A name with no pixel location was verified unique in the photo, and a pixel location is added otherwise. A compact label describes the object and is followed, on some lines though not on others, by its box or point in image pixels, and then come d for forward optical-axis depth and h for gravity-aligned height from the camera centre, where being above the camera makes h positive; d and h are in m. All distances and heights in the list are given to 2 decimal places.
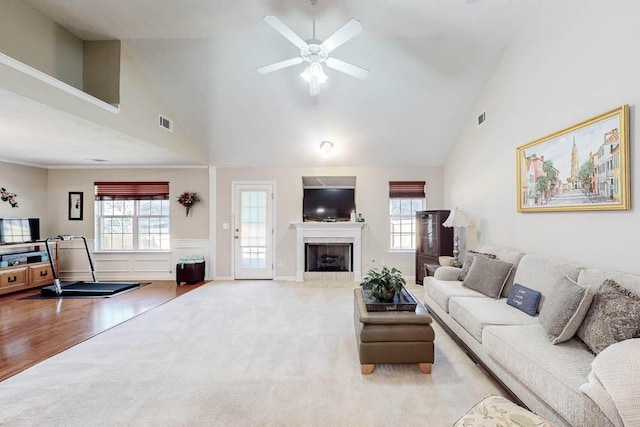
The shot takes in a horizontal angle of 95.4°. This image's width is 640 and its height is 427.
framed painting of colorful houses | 2.35 +0.47
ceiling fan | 2.51 +1.63
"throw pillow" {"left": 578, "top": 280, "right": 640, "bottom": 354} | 1.77 -0.65
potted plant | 2.76 -0.65
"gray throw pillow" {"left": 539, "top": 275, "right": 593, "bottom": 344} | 2.00 -0.67
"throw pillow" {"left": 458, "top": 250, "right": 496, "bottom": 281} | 3.72 -0.59
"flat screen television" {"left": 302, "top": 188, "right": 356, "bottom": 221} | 6.24 +0.30
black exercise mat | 4.93 -1.28
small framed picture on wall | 6.21 +0.29
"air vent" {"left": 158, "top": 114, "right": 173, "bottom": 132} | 4.68 +1.58
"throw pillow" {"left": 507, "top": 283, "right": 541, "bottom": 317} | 2.64 -0.78
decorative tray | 2.64 -0.79
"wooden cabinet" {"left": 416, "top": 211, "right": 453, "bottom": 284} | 5.31 -0.42
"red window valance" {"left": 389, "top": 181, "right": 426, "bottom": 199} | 6.25 +0.61
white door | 6.22 -0.25
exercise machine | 5.04 -1.27
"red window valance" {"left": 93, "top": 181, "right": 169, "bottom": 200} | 6.23 +0.62
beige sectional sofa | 1.56 -0.90
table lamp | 4.77 -0.06
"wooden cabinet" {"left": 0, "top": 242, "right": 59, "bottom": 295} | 4.97 -0.94
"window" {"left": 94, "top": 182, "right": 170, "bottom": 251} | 6.31 -0.13
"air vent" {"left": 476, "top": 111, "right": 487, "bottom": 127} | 4.54 +1.57
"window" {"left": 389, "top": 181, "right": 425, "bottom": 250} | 6.26 +0.19
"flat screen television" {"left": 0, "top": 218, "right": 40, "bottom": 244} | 5.29 -0.19
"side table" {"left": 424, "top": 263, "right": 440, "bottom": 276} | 4.86 -0.87
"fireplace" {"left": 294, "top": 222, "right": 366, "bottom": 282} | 6.09 -0.48
